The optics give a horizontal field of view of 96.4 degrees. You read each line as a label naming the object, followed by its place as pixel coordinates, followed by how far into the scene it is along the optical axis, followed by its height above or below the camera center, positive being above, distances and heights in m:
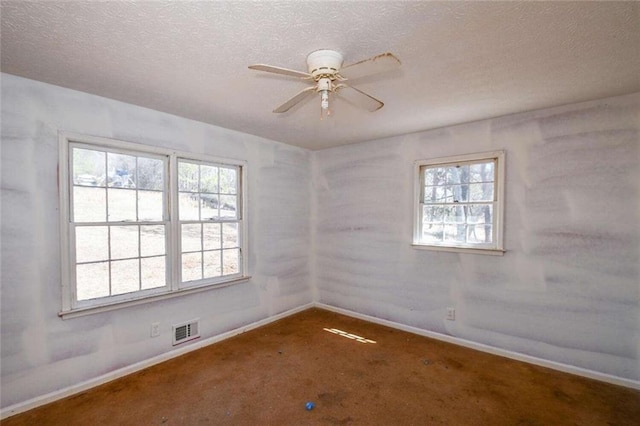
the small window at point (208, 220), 3.10 -0.15
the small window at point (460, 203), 3.05 +0.05
